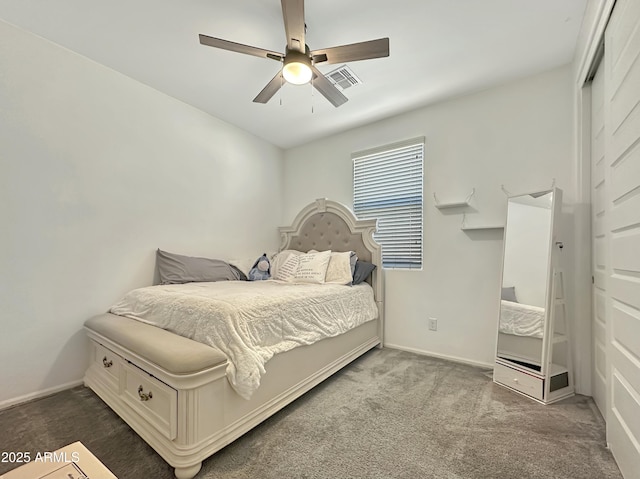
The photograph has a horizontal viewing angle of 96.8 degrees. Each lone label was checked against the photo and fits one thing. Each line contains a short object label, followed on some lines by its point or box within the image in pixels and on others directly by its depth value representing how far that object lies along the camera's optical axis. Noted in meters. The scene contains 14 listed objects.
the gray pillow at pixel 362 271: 2.91
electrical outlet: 2.79
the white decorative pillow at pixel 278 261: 3.03
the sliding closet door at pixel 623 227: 1.16
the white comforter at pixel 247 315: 1.51
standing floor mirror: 2.01
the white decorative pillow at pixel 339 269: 2.80
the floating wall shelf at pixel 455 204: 2.63
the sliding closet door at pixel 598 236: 1.80
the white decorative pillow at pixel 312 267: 2.75
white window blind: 3.00
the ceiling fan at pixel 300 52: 1.57
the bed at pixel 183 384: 1.32
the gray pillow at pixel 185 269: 2.59
